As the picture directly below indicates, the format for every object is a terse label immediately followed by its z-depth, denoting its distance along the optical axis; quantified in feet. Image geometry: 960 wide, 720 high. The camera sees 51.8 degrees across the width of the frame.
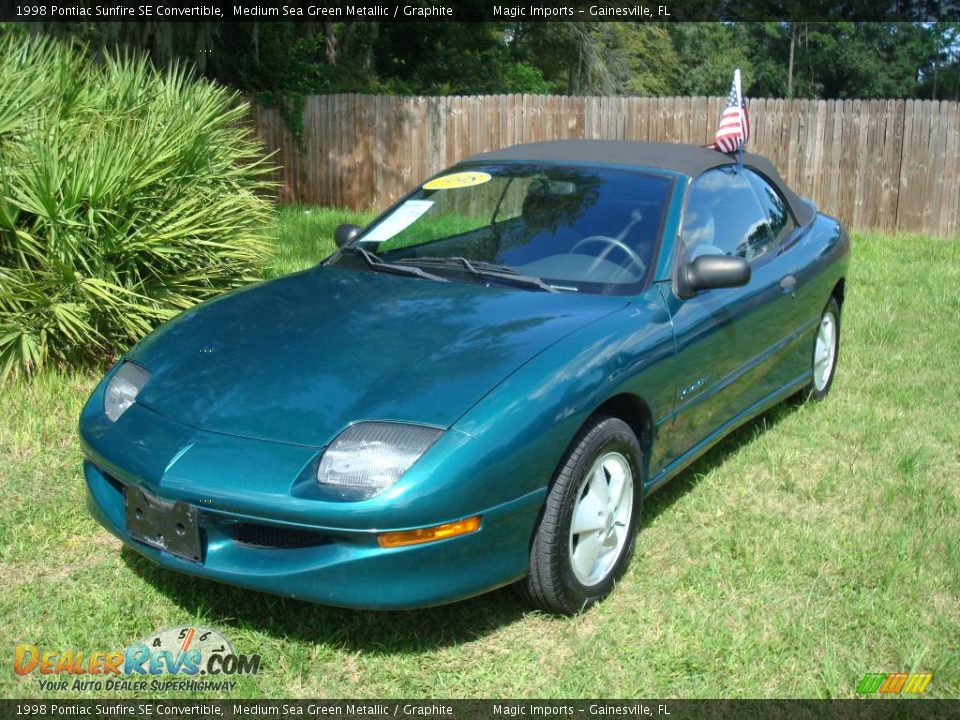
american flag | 19.83
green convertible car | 9.50
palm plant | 17.72
